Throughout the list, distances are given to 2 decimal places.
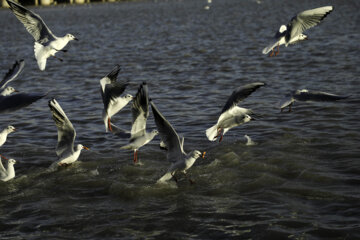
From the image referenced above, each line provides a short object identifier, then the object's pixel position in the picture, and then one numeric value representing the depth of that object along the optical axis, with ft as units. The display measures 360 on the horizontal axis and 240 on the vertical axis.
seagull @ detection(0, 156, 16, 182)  49.42
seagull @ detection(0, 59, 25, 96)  57.82
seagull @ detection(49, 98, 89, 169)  50.93
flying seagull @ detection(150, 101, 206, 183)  44.55
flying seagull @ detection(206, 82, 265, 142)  53.67
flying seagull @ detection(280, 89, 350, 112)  55.72
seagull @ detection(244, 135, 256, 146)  58.85
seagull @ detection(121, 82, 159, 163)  46.89
